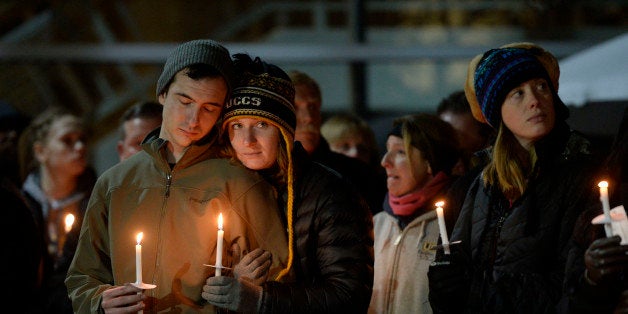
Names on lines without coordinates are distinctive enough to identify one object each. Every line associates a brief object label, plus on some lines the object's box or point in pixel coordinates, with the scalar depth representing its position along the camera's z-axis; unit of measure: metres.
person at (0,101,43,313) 6.67
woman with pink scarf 7.03
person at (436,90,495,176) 8.72
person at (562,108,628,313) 4.63
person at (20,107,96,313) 9.89
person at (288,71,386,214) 8.58
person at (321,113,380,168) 9.90
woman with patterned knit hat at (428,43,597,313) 5.38
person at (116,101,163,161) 8.55
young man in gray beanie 5.59
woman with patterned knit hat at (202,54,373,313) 5.54
